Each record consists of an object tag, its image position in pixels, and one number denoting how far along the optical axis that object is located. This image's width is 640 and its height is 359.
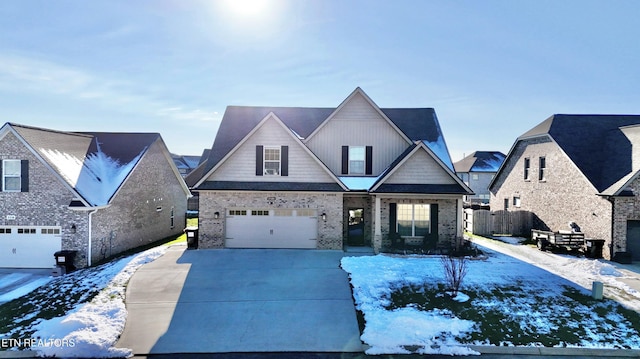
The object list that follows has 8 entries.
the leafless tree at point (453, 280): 11.14
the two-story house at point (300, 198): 17.20
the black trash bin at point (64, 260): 14.66
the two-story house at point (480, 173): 45.60
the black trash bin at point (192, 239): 17.88
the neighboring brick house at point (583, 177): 16.17
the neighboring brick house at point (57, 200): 15.41
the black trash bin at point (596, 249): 16.69
